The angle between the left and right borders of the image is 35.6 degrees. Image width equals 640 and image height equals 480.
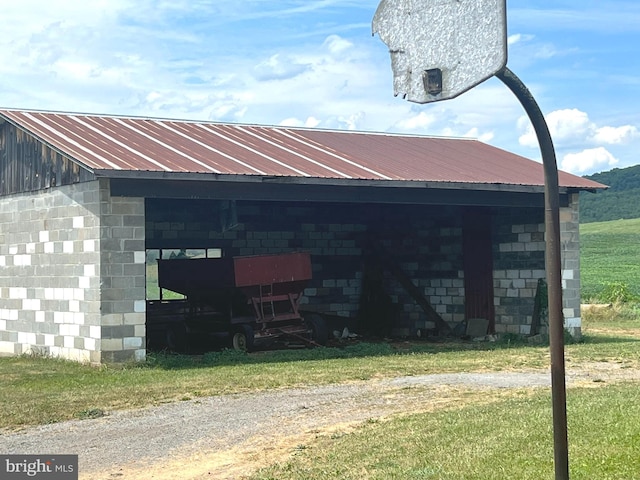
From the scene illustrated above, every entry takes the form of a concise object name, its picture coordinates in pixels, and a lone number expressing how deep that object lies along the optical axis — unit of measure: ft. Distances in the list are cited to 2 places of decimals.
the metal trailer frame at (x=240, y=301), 74.63
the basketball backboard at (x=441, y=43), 20.74
